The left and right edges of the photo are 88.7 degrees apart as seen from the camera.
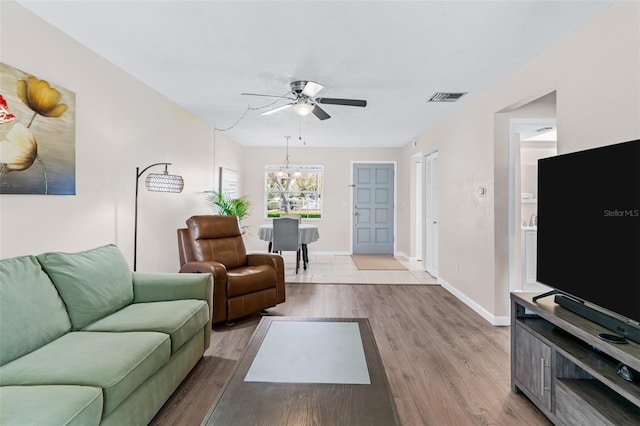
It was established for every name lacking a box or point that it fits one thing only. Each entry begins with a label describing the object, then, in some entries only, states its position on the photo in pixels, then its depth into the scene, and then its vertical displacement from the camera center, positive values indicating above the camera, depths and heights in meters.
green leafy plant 5.12 +0.15
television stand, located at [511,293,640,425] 1.39 -0.78
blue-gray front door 7.48 +0.15
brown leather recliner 3.10 -0.55
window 7.45 +0.48
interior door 5.28 +0.04
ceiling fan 3.02 +1.10
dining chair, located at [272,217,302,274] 5.34 -0.33
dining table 5.59 -0.37
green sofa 1.28 -0.67
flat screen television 1.47 -0.06
